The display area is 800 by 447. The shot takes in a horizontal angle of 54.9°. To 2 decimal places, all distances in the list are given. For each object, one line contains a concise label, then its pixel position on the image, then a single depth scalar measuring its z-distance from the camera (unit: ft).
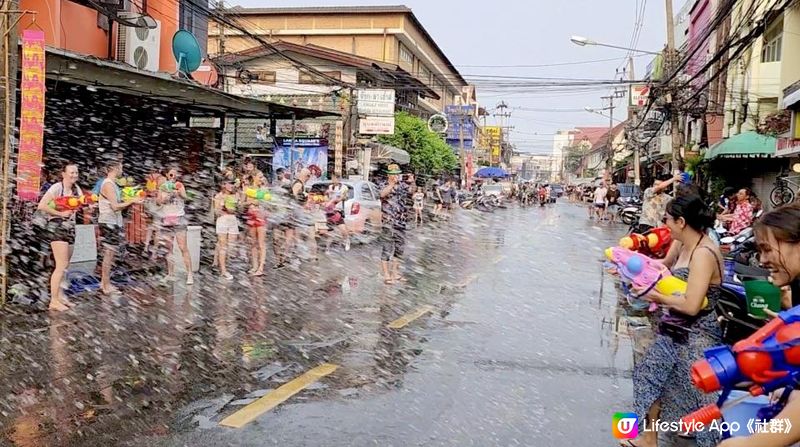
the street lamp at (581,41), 85.30
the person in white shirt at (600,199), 106.32
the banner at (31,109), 28.12
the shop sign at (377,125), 102.06
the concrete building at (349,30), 158.30
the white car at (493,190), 152.05
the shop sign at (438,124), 165.48
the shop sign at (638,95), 151.20
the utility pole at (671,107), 80.75
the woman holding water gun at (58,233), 27.58
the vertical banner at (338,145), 106.20
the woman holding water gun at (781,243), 8.13
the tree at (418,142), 131.03
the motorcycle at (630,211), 82.40
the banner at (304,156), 93.66
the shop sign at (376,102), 101.19
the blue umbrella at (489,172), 196.34
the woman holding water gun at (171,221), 36.14
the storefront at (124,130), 31.50
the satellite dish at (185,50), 53.26
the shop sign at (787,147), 56.34
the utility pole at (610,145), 232.71
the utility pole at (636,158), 156.64
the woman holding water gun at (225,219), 37.81
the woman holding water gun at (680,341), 14.03
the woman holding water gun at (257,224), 39.42
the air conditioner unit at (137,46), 52.42
